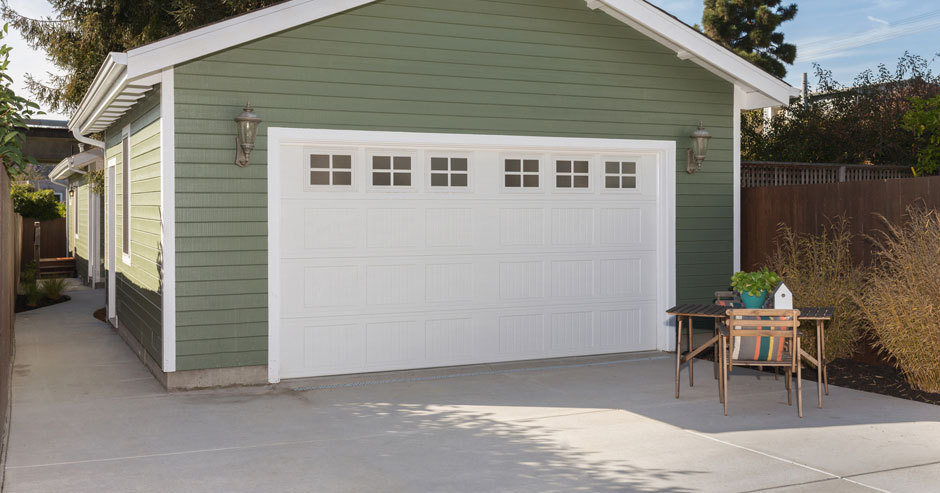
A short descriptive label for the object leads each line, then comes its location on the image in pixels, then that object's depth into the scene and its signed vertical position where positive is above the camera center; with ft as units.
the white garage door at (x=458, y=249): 24.32 -0.69
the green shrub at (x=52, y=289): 45.27 -3.25
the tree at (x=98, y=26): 48.52 +11.86
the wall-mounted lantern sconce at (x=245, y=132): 22.42 +2.51
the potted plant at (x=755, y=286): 20.76 -1.44
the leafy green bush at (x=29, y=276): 45.93 -2.77
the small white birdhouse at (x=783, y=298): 20.07 -1.67
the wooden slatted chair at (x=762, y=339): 19.71 -2.61
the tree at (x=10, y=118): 18.30 +2.41
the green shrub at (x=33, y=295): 43.06 -3.40
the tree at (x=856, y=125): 49.01 +6.07
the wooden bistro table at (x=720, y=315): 20.36 -2.19
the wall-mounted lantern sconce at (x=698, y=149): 28.14 +2.58
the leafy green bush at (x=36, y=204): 67.15 +1.92
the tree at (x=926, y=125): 35.01 +4.22
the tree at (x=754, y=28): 79.77 +18.83
